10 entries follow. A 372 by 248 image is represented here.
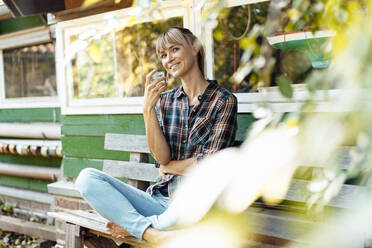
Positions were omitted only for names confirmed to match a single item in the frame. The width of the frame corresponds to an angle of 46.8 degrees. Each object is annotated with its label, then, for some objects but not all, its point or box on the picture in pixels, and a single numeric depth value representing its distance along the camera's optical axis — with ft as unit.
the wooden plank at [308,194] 6.43
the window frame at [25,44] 13.99
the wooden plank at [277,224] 6.71
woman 6.69
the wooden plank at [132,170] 8.82
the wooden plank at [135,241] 6.45
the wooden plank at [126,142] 9.14
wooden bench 6.58
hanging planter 7.30
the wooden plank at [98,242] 7.97
